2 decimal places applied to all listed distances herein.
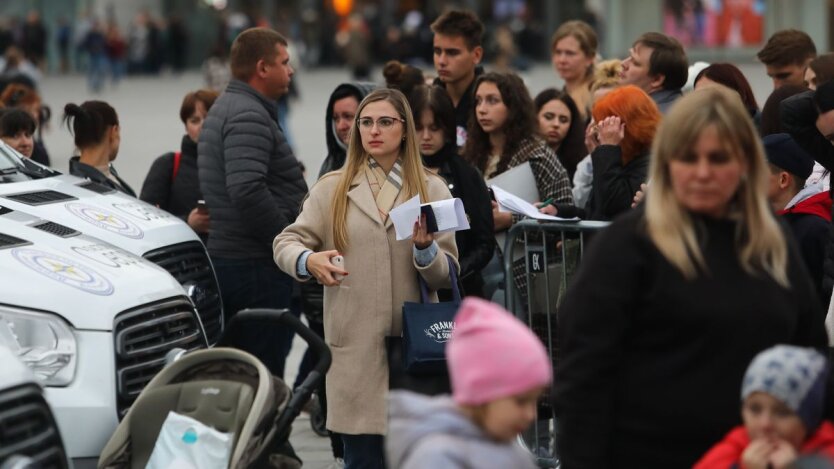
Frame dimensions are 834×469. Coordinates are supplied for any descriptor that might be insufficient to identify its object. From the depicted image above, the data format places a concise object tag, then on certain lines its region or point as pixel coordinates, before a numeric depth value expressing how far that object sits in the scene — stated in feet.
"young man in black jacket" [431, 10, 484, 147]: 54.44
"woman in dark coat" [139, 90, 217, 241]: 55.26
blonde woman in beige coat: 37.37
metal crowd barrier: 40.42
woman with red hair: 41.91
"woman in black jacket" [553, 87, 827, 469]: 23.31
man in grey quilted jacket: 46.68
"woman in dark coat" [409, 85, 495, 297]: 42.86
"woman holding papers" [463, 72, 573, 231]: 48.93
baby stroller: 33.45
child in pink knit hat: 21.83
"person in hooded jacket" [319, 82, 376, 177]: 48.39
